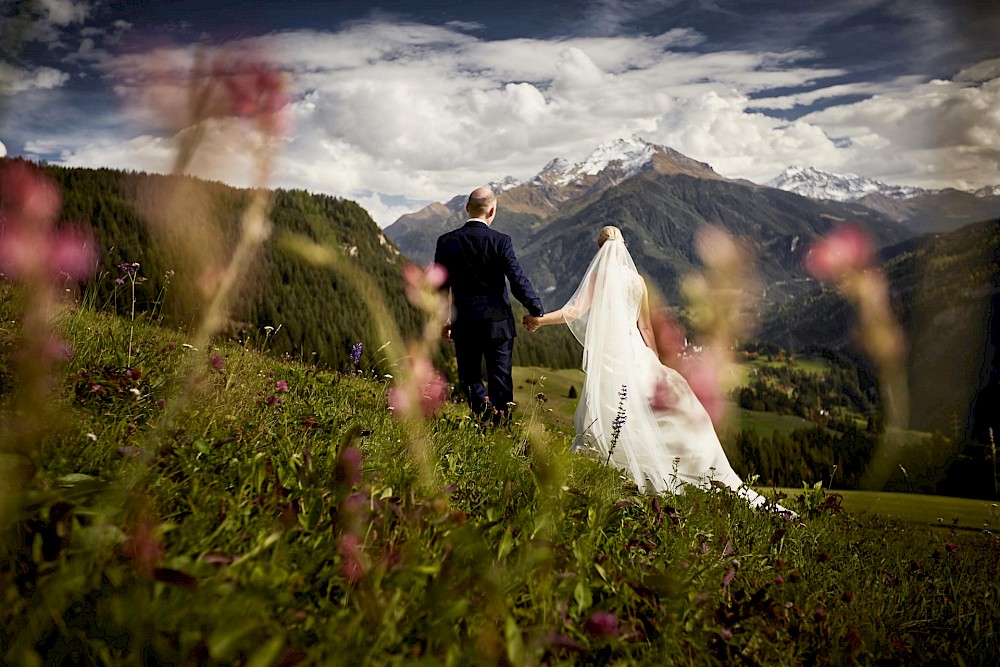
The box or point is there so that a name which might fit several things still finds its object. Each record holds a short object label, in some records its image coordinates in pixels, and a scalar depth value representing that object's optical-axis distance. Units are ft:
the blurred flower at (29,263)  3.61
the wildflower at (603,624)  7.36
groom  26.81
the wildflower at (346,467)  8.30
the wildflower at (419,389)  8.02
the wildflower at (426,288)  8.28
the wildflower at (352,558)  7.14
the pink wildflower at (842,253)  12.86
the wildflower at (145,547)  6.15
